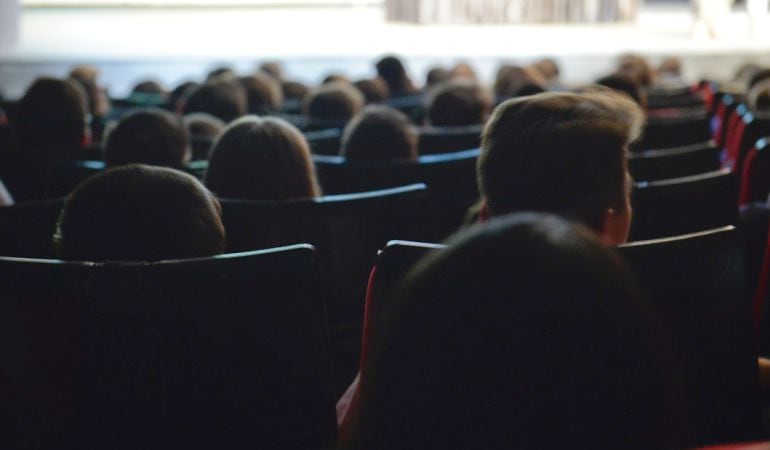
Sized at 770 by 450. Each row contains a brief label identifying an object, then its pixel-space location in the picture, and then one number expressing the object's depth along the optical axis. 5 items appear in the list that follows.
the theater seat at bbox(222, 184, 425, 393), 3.56
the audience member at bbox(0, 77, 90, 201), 4.75
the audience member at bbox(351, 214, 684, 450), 1.56
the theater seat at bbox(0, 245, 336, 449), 2.75
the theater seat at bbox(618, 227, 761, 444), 2.93
